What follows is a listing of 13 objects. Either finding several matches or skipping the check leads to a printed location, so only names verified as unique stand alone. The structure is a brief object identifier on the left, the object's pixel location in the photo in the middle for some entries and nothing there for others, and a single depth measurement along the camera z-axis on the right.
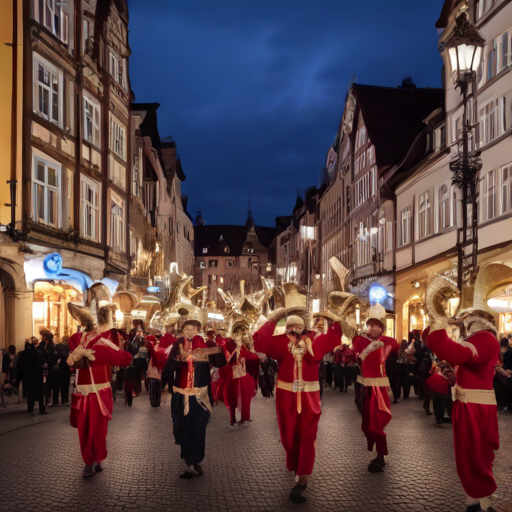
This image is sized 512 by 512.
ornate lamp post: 14.84
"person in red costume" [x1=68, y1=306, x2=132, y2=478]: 9.02
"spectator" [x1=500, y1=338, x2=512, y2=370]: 16.56
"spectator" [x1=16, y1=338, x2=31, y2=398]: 15.69
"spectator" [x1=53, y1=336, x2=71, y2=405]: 16.98
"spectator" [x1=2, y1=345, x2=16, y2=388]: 19.44
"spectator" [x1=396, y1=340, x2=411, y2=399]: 19.16
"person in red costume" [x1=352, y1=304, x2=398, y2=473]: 9.63
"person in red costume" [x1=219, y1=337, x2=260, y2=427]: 14.09
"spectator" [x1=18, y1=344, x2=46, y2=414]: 15.45
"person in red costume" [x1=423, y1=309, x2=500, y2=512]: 7.18
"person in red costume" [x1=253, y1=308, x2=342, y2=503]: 8.45
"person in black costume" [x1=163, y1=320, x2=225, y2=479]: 9.17
